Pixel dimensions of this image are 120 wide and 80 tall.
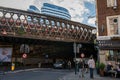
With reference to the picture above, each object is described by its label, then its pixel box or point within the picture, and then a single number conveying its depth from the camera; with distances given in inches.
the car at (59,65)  649.6
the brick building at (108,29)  350.5
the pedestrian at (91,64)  318.9
